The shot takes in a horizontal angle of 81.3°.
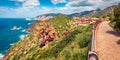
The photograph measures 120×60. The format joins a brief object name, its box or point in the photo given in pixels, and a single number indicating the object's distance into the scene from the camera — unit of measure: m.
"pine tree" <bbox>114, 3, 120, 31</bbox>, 9.92
